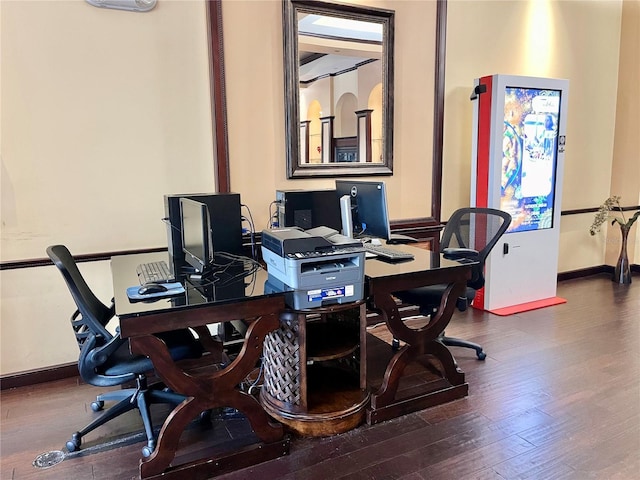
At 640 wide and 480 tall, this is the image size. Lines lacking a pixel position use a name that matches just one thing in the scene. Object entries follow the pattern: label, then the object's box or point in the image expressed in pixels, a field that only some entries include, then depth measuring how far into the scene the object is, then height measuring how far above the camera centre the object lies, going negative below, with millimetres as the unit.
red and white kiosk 4035 -87
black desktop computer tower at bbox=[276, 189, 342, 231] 3170 -255
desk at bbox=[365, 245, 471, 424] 2418 -880
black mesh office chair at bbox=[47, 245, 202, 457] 2150 -865
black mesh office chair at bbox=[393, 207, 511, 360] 3074 -551
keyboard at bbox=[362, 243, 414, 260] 2729 -490
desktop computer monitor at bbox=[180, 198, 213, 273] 2332 -325
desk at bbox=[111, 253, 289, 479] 1928 -839
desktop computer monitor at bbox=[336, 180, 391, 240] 2795 -231
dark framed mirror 3486 +626
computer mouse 2111 -519
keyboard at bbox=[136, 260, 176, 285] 2395 -538
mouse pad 2069 -535
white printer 2139 -452
